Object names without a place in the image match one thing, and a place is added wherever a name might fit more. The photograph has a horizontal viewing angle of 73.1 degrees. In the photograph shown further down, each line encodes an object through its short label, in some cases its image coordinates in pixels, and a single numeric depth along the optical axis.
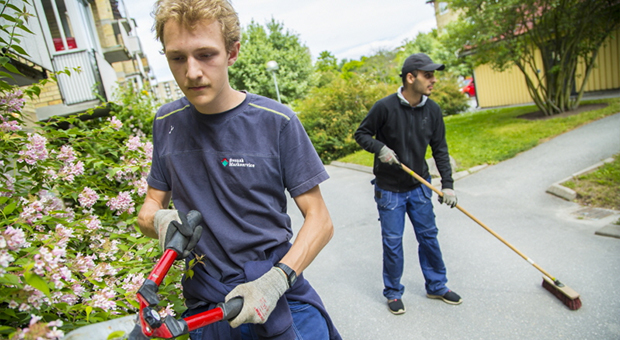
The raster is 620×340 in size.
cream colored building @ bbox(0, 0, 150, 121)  6.34
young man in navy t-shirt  1.59
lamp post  18.38
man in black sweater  4.11
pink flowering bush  1.30
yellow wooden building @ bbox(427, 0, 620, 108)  16.06
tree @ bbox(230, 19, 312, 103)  28.08
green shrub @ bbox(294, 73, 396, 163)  15.05
